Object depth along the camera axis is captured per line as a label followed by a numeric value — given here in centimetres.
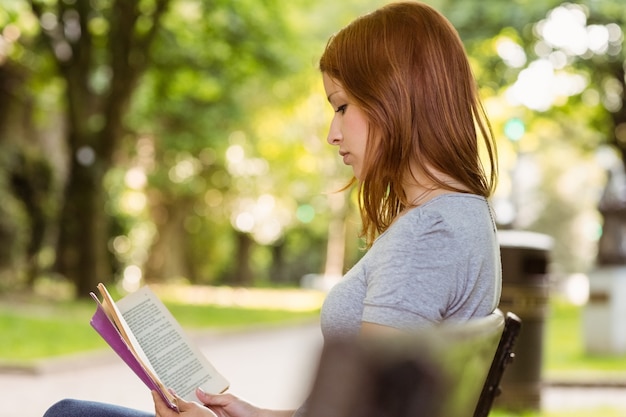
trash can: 896
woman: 226
